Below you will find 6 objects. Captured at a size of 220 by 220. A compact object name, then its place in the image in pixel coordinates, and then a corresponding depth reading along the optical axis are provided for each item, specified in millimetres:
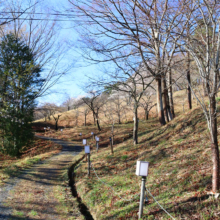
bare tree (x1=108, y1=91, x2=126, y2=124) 32619
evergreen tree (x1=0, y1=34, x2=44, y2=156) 15125
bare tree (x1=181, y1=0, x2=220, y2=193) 4199
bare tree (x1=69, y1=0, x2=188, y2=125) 5594
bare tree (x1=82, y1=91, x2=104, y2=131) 35141
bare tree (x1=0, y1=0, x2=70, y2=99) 17031
